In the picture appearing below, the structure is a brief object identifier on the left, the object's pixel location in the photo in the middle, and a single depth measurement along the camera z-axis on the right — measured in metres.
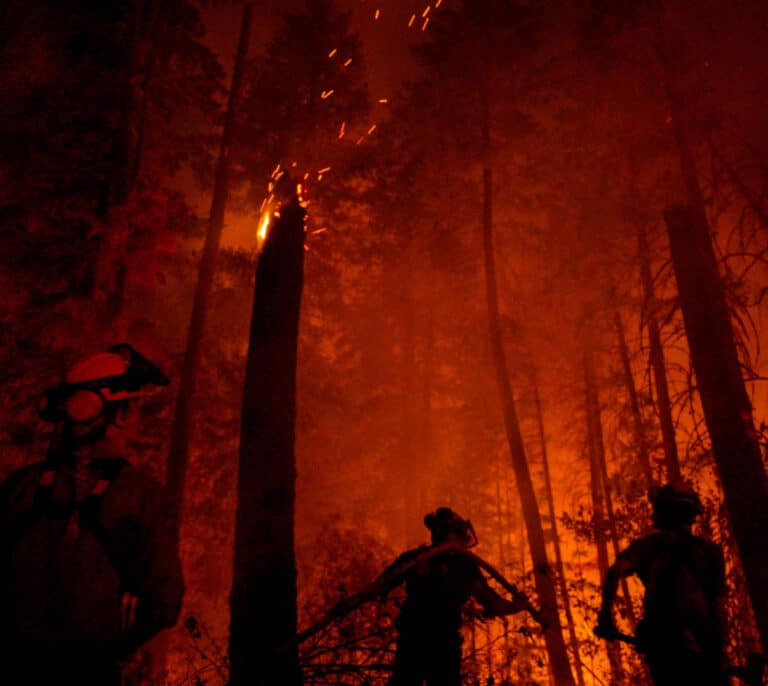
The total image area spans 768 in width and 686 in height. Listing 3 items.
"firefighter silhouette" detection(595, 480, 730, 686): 3.99
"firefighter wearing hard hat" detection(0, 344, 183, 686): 2.14
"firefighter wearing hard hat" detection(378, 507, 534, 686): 4.80
